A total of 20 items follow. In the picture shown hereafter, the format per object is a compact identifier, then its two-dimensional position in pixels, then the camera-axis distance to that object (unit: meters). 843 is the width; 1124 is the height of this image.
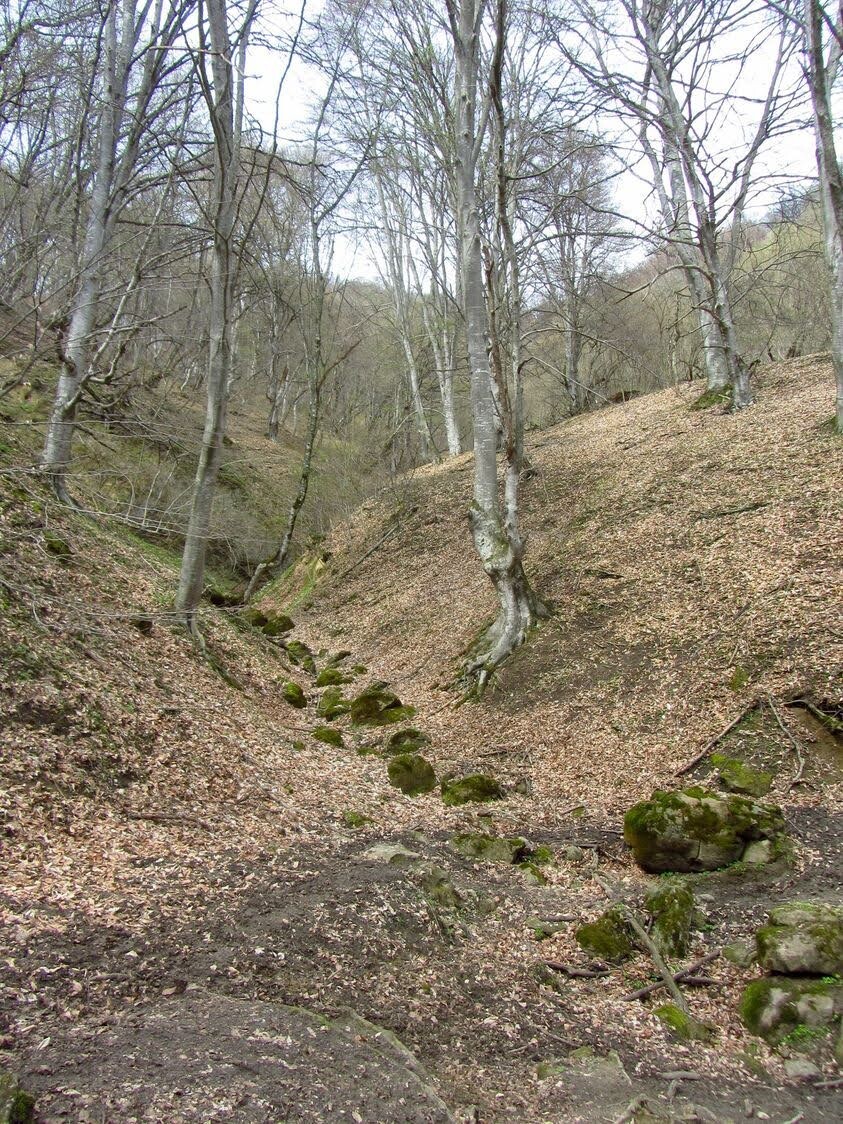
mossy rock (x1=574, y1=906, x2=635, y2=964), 4.05
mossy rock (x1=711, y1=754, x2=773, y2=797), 5.41
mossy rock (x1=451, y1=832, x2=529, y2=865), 5.25
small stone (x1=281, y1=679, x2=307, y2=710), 9.59
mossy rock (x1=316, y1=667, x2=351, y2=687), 11.00
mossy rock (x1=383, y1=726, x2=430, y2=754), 8.02
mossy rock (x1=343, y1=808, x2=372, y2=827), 5.68
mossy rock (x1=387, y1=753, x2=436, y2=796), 6.80
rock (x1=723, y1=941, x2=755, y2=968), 3.78
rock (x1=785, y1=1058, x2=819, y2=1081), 3.05
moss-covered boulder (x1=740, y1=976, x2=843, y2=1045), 3.25
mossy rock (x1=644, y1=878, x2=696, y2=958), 4.02
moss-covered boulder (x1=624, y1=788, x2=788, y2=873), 4.77
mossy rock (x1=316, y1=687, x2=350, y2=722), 9.45
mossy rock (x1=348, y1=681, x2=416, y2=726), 9.09
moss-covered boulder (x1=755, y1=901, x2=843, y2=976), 3.42
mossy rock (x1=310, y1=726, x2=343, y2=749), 8.23
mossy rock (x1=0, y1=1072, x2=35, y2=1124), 2.05
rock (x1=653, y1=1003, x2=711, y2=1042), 3.39
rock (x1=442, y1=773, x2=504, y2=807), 6.42
